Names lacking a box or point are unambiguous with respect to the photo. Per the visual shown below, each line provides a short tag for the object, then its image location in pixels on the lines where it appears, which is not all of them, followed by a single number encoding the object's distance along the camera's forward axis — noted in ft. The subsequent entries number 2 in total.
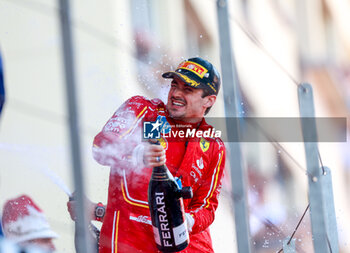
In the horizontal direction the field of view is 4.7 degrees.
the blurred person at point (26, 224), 49.68
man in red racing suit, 49.55
